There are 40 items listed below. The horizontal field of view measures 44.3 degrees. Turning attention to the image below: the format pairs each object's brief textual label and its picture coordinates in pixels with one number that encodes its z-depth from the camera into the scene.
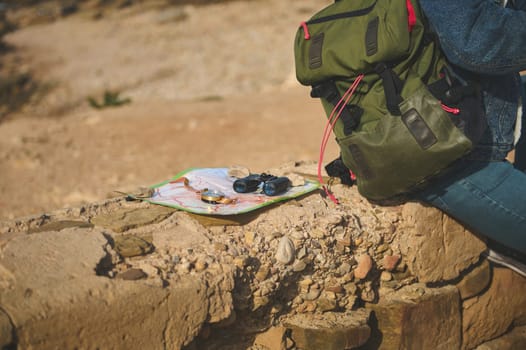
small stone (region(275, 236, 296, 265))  2.43
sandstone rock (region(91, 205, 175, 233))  2.41
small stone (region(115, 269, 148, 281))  2.08
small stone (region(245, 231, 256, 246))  2.43
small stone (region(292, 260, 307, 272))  2.47
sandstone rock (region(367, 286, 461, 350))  2.69
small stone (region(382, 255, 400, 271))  2.72
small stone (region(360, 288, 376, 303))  2.71
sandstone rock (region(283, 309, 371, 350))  2.47
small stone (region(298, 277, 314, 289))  2.54
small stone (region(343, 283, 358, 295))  2.64
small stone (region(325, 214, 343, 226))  2.57
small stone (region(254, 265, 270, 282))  2.39
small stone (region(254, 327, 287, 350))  2.48
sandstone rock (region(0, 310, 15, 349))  1.78
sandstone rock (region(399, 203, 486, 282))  2.70
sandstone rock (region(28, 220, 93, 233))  2.35
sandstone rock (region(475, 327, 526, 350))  3.03
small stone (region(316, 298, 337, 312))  2.58
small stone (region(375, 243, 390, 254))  2.70
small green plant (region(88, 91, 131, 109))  8.95
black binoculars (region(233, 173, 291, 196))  2.67
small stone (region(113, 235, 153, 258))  2.21
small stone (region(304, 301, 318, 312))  2.57
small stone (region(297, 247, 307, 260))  2.48
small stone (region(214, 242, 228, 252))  2.32
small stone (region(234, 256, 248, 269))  2.30
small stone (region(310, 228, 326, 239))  2.55
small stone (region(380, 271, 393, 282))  2.75
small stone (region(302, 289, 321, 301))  2.57
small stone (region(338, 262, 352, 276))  2.62
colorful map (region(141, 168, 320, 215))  2.54
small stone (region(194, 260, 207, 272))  2.20
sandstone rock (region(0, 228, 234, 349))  1.87
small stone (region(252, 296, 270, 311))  2.40
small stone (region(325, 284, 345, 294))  2.60
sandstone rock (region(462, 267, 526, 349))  2.97
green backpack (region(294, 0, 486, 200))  2.27
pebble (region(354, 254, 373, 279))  2.65
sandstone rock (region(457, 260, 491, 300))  2.89
